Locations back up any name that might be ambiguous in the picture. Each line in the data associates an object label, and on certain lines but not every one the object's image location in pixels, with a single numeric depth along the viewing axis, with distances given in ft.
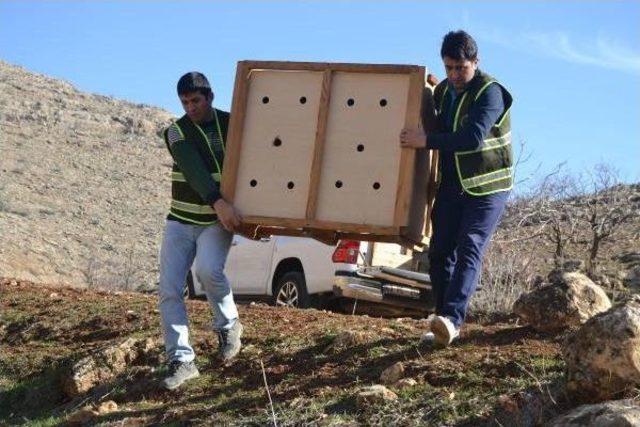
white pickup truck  39.14
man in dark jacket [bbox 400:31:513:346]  21.13
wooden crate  21.67
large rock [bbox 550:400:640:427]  16.10
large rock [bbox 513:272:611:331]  22.44
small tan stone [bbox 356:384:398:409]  19.42
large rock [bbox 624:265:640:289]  49.55
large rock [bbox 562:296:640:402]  17.94
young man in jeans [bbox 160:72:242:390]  22.99
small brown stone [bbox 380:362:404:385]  20.66
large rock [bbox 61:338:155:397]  25.73
